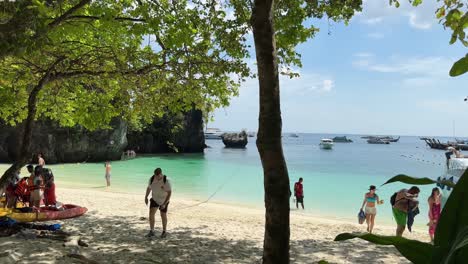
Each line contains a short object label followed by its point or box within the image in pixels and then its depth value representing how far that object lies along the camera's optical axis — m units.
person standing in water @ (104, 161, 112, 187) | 25.79
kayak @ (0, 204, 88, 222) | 11.29
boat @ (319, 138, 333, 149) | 114.43
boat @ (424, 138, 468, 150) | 99.39
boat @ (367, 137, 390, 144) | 174.46
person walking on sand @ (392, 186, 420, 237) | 10.71
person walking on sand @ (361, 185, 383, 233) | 13.04
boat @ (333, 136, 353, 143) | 176.75
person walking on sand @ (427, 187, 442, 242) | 11.00
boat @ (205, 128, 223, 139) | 171.50
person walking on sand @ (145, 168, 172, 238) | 10.20
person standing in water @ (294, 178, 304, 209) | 19.22
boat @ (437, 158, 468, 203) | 10.94
